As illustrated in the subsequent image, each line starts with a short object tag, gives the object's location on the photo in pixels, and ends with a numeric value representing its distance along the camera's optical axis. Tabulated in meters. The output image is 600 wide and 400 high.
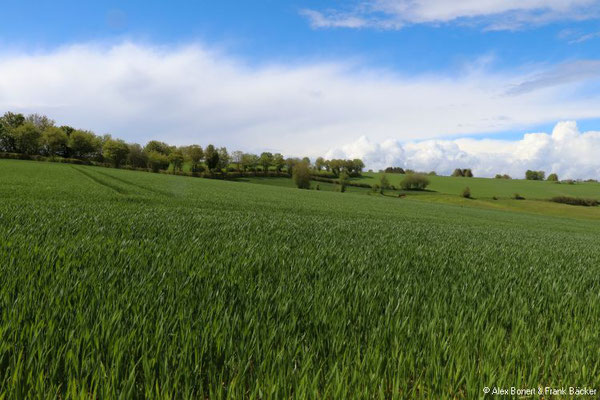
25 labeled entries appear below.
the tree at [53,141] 100.00
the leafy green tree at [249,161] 133.12
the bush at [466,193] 98.32
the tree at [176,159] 123.69
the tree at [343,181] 105.97
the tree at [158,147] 149.62
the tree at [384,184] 112.03
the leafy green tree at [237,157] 143.18
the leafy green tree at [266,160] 133.50
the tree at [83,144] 106.12
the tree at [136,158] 112.24
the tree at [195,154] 125.31
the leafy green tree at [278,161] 138.52
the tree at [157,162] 112.20
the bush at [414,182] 116.44
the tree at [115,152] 104.88
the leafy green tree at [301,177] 103.62
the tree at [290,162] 135.32
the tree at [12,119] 108.69
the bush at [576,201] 92.50
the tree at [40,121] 115.44
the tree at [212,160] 116.19
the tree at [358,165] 147.88
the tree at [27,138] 94.81
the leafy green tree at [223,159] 121.50
